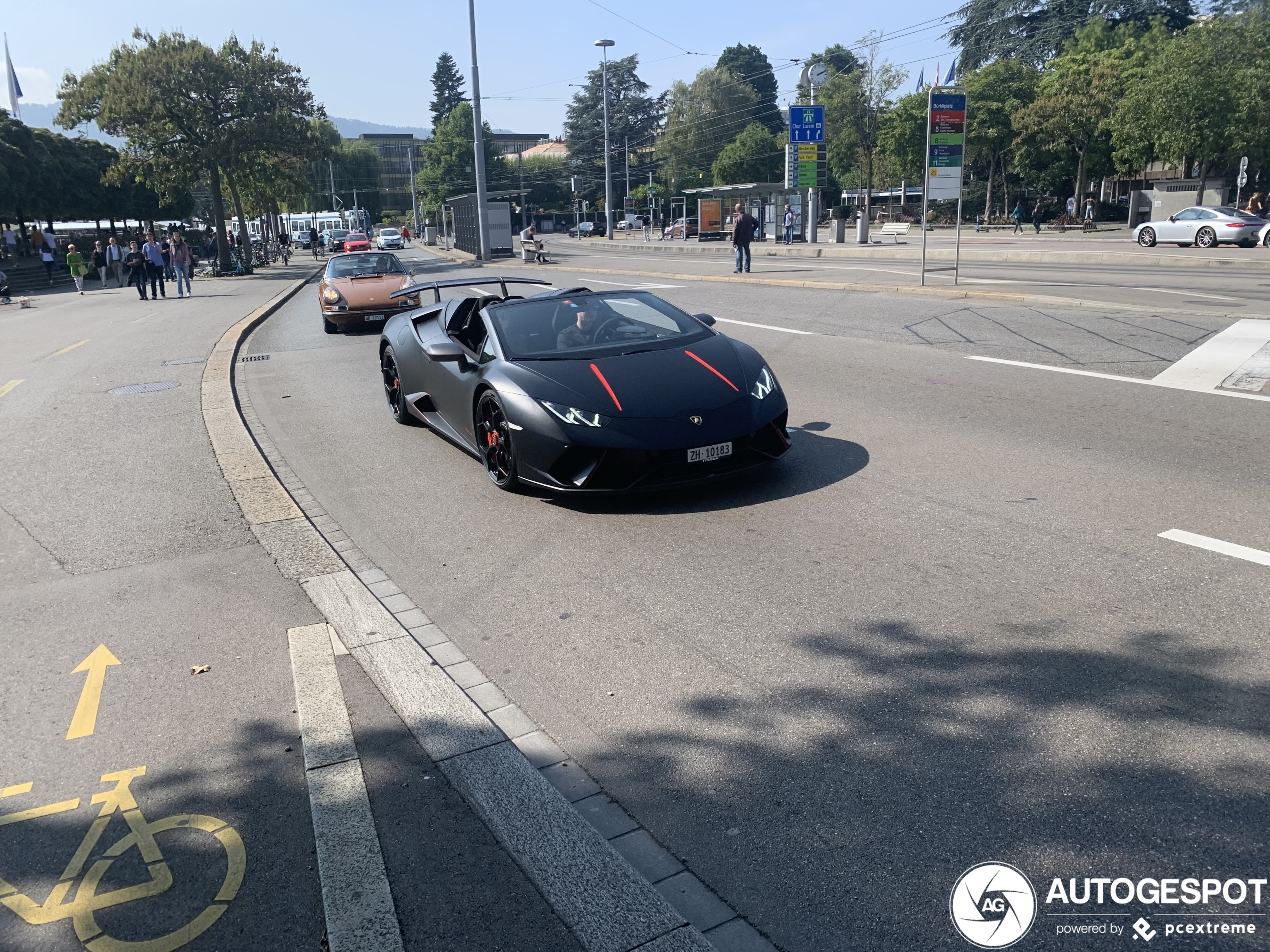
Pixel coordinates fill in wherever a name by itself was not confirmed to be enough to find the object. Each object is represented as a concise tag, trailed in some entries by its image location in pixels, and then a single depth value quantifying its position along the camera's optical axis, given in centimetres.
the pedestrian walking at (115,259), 4303
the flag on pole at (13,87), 7856
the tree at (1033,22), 8262
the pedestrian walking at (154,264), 3009
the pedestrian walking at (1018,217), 5069
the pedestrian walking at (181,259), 3038
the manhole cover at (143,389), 1214
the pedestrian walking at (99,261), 4320
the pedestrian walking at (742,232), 2802
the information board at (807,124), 4450
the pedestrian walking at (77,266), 3606
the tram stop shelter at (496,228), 5106
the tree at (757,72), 11900
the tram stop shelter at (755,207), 5106
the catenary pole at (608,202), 6781
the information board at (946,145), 1938
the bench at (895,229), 5359
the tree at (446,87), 14162
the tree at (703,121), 10538
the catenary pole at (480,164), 4262
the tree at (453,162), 12769
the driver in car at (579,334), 717
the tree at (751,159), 9744
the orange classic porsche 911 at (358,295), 1772
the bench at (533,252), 4241
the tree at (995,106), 6009
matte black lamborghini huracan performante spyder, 614
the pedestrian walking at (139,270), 2994
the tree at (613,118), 12569
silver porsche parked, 3131
